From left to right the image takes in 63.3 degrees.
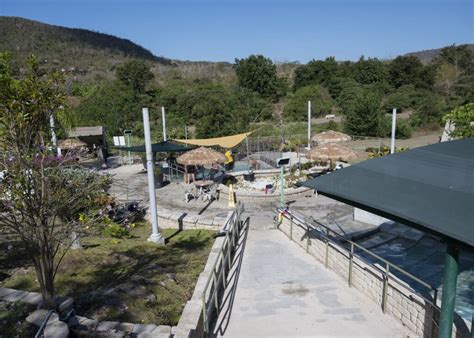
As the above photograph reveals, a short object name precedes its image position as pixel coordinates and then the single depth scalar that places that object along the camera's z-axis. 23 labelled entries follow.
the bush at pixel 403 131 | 33.75
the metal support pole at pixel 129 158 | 22.50
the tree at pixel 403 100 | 45.06
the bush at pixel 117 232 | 9.92
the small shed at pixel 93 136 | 22.95
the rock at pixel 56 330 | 4.52
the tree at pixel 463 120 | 10.74
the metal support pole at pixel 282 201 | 11.13
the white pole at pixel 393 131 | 13.12
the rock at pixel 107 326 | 4.92
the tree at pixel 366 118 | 32.31
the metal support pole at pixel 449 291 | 3.71
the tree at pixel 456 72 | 40.99
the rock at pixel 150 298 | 6.36
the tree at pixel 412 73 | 50.72
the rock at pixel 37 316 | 5.09
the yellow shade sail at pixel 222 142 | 18.22
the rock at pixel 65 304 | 5.37
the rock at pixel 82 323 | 4.98
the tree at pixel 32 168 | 4.89
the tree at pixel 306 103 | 43.09
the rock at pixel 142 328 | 4.93
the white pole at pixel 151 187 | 9.33
